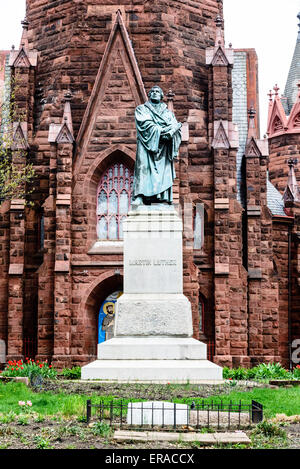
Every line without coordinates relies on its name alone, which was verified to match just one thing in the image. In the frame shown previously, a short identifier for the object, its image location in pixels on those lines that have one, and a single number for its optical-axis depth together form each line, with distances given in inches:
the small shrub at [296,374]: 684.1
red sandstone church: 1071.0
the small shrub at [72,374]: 770.8
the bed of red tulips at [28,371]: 702.5
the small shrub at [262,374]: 705.0
